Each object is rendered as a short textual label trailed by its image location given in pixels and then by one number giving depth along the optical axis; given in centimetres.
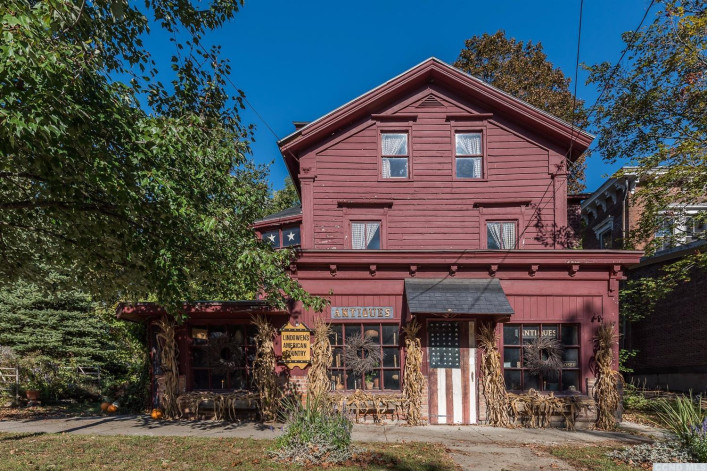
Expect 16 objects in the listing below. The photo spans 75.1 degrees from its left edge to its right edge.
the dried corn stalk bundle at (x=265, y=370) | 1120
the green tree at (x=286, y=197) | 3602
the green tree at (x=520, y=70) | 2497
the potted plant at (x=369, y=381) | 1160
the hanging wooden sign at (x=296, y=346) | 1148
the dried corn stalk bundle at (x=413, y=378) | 1109
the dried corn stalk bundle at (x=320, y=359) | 1127
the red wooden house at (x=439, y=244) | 1148
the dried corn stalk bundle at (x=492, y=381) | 1105
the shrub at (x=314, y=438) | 734
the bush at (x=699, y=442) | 665
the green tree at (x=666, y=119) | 1268
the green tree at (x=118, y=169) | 534
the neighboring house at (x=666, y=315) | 1642
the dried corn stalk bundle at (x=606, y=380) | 1100
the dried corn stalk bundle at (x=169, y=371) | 1161
